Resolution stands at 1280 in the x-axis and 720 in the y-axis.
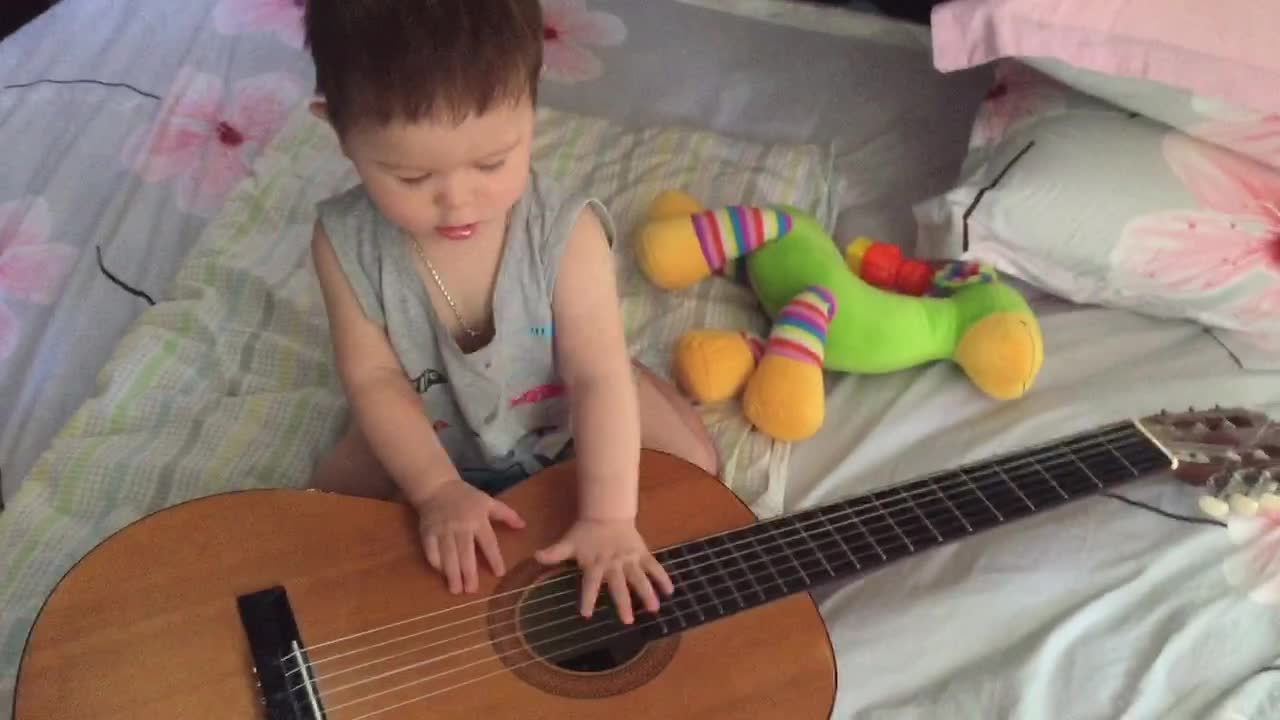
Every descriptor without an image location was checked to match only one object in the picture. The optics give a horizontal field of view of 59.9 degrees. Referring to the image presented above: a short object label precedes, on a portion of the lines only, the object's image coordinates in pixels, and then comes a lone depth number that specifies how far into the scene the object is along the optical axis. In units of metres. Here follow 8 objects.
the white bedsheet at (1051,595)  0.83
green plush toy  1.02
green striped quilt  0.95
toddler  0.69
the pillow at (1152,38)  0.96
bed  0.86
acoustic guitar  0.71
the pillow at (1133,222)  1.06
